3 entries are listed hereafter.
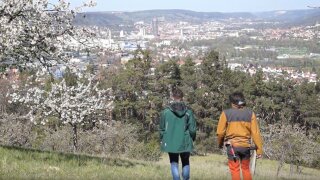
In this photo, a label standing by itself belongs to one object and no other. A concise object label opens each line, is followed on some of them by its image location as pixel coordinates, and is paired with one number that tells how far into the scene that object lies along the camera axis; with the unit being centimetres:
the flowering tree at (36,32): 906
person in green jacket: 734
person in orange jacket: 712
